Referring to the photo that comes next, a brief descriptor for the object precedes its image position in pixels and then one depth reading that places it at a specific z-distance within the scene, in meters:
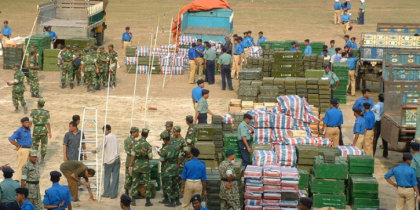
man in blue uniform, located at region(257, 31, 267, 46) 35.12
